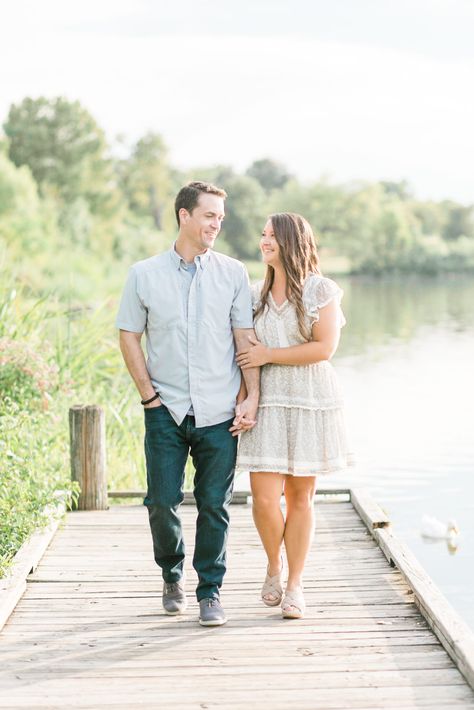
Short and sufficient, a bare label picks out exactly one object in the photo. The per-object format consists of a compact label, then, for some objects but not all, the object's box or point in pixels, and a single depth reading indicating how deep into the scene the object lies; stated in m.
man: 4.50
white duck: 9.05
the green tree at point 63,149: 48.03
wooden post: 6.73
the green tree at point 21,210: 28.64
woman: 4.55
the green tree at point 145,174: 54.66
